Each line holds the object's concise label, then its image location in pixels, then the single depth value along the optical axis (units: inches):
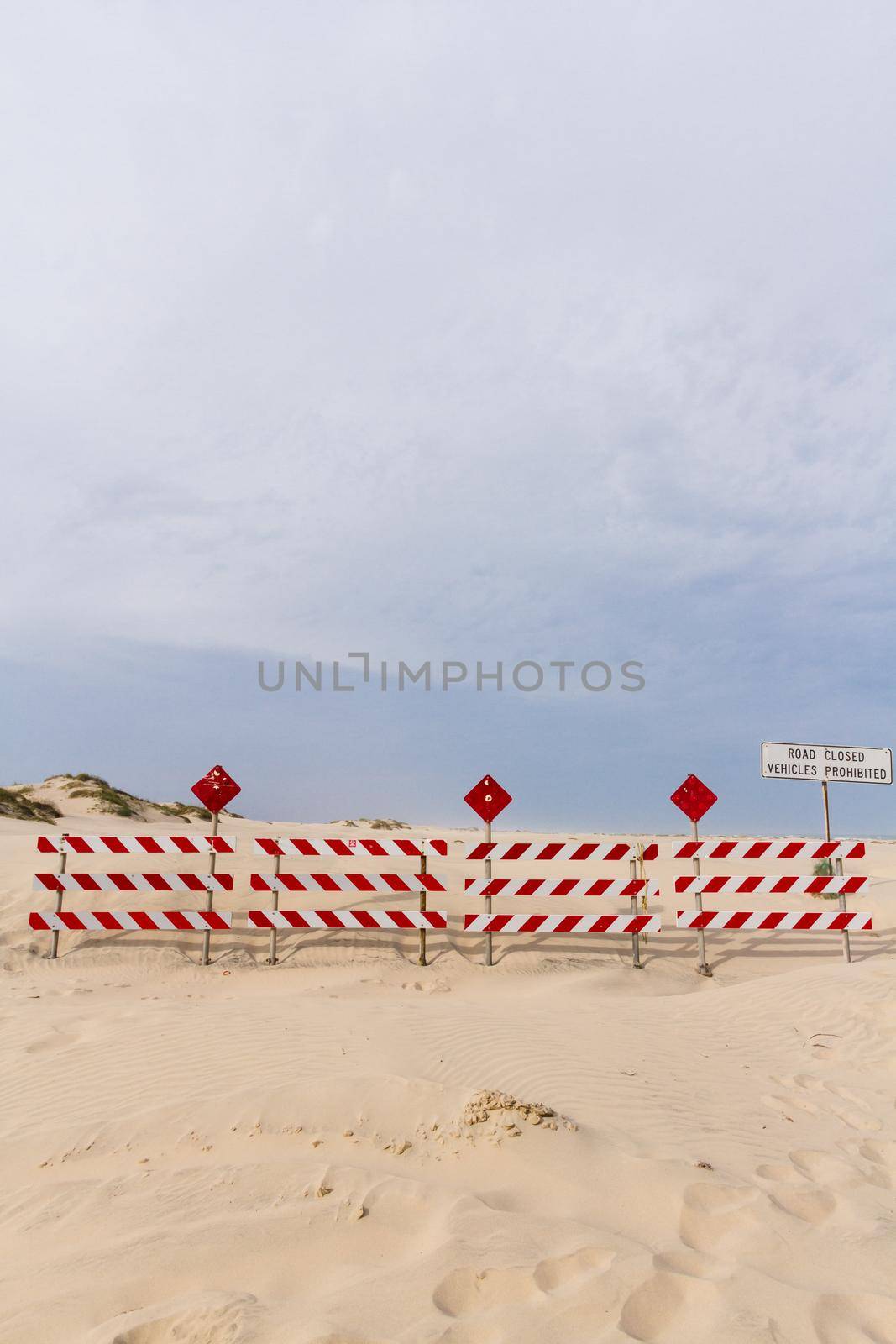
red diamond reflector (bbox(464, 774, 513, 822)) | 463.2
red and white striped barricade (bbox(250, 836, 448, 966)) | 432.8
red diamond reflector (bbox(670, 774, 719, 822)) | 467.5
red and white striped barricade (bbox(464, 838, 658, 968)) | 434.3
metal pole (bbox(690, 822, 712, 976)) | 443.5
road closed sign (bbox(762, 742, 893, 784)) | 480.4
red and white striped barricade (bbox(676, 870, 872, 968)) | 438.0
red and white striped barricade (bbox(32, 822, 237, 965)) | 426.6
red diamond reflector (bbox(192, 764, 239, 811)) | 454.0
